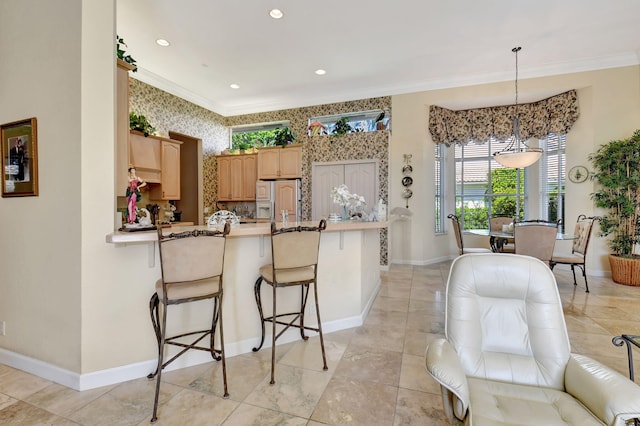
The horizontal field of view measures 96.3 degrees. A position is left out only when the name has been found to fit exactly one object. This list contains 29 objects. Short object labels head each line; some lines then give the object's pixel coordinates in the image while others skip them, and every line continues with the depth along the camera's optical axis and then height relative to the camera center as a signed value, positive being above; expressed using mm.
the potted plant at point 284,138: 6164 +1580
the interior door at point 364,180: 5688 +623
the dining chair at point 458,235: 4246 -367
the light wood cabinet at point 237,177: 6438 +774
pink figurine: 2172 +99
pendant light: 4398 +853
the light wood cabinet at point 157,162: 4414 +795
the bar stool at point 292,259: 2092 -360
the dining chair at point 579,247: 4047 -537
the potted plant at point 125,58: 2639 +1473
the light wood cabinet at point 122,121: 2445 +791
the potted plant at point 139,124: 4316 +1340
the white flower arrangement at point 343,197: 3285 +161
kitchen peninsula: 2260 -660
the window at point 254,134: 6673 +1902
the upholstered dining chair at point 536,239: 3658 -370
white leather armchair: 1175 -695
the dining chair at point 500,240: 4780 -500
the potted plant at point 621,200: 4379 +176
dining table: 3916 -359
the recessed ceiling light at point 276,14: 3457 +2417
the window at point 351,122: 5867 +1891
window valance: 5105 +1753
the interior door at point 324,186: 5910 +529
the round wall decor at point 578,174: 4891 +642
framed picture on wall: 2137 +408
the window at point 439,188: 6195 +499
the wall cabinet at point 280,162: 6090 +1046
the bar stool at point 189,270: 1746 -377
